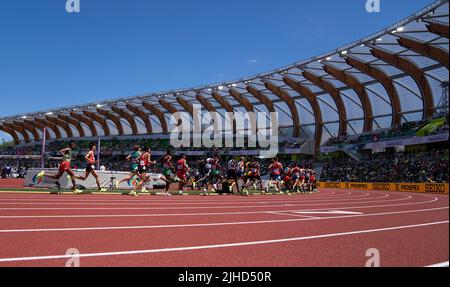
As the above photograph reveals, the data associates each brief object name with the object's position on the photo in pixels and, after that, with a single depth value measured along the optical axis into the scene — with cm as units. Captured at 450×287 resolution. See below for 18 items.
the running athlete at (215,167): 1862
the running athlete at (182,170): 1630
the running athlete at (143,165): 1465
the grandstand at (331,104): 3522
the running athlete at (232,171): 1856
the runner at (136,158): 1514
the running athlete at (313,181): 2786
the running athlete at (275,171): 2050
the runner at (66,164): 1387
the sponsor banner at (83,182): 1911
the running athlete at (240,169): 2028
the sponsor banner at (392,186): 3200
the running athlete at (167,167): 1588
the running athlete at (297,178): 2292
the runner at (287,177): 2305
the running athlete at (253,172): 1941
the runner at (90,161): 1480
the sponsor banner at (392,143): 3588
